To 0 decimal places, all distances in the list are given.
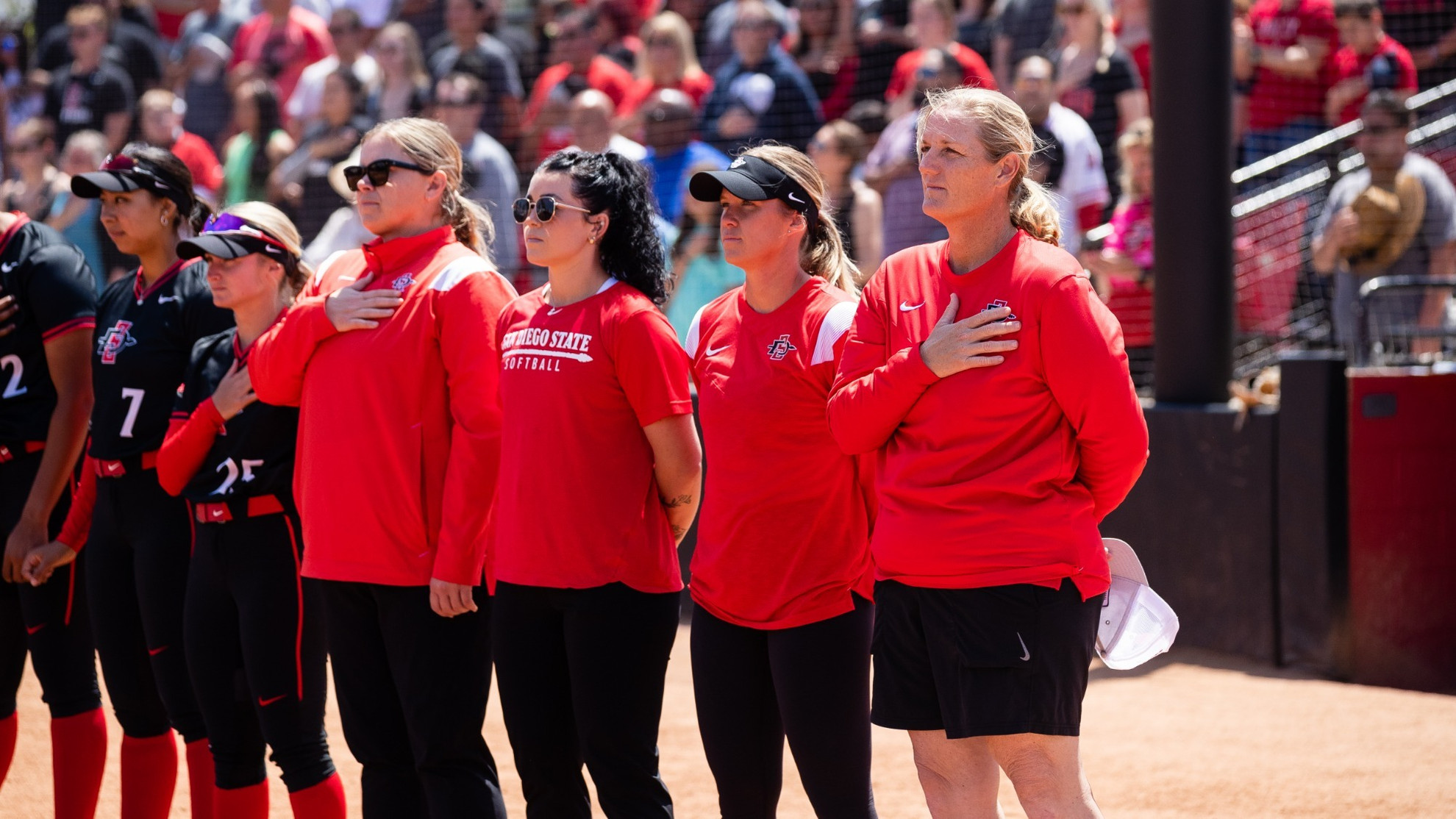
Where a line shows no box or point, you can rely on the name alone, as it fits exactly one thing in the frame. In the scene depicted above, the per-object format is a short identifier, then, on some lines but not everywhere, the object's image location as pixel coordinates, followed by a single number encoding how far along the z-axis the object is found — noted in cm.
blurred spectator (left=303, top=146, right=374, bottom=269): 1817
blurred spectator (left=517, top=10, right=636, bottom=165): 1941
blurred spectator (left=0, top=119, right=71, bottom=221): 2127
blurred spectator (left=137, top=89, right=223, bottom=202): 2084
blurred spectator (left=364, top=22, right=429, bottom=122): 2050
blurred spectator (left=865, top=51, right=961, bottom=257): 1554
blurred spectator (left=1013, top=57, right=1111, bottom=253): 1523
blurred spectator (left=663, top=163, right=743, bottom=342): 1595
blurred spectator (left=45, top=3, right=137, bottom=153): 2348
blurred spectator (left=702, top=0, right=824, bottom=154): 1758
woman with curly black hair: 670
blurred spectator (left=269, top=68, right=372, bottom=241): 1975
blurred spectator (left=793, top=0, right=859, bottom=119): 1925
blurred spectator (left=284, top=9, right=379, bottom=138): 2134
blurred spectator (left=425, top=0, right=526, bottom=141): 2056
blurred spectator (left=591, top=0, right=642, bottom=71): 2175
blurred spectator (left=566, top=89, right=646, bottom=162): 1700
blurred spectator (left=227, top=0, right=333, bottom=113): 2341
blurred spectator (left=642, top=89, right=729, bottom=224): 1694
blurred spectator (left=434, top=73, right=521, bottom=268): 1767
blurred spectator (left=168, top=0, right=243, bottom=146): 2400
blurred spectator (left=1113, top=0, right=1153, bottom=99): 1703
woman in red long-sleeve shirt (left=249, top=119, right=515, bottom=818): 692
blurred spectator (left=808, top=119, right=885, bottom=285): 1566
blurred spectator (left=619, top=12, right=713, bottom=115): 1887
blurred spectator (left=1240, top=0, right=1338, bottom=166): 1656
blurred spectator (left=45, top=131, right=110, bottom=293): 2112
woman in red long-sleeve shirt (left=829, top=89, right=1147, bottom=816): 579
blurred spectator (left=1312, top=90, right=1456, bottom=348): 1420
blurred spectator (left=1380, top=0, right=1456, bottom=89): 1706
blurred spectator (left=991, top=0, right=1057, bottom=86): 1787
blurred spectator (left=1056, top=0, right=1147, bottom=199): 1627
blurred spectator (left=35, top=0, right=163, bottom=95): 2466
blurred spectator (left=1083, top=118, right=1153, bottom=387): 1477
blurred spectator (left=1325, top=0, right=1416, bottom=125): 1611
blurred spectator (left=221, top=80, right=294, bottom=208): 2116
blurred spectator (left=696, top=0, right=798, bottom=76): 1991
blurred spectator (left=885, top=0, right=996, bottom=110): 1695
